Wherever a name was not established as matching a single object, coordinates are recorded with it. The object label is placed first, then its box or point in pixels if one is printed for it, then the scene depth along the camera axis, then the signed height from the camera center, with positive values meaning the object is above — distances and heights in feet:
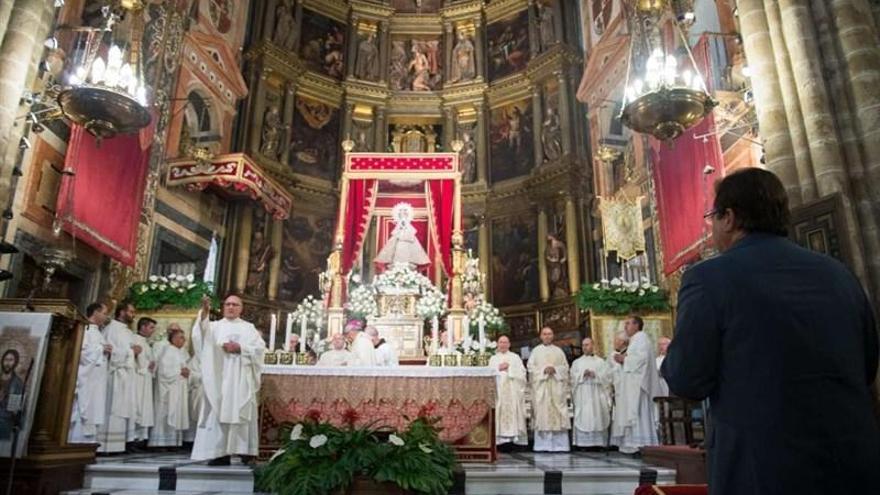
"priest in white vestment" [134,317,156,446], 27.17 +1.23
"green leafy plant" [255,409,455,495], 14.62 -1.19
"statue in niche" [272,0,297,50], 57.93 +35.76
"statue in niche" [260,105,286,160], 53.98 +24.17
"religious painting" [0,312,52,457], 15.60 +1.07
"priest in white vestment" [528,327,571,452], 30.48 +0.47
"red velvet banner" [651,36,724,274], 29.68 +11.53
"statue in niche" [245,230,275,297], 49.73 +11.69
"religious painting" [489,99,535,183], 57.98 +25.51
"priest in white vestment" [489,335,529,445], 30.55 +0.61
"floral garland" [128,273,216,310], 35.17 +6.47
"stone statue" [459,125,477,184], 59.57 +24.52
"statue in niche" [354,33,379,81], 63.46 +35.62
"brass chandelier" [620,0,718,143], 19.43 +9.75
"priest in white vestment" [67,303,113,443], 22.89 +0.80
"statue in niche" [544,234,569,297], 50.16 +11.97
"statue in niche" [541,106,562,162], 54.60 +24.29
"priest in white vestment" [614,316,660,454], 27.45 +1.14
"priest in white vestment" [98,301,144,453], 24.89 +0.77
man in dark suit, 5.17 +0.41
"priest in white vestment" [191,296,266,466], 20.10 +0.81
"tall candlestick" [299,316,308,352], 24.49 +2.71
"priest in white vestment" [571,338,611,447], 30.37 +0.57
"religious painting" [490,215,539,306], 52.95 +13.09
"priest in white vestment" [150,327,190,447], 28.68 +0.62
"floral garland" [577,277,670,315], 35.58 +6.53
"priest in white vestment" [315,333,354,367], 27.07 +2.41
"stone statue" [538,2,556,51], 58.29 +36.09
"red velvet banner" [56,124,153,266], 30.27 +11.36
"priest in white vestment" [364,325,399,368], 28.37 +2.83
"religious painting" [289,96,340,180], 57.67 +25.52
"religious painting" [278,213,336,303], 52.65 +13.66
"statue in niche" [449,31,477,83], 63.57 +35.59
